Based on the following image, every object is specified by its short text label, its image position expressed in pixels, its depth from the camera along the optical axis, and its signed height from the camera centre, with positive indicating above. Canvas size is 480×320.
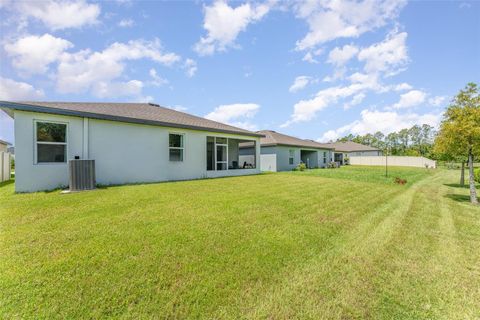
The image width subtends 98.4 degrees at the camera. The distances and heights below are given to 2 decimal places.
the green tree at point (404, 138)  61.00 +6.06
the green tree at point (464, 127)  7.39 +1.12
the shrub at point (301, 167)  21.48 -0.82
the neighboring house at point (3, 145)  18.06 +1.61
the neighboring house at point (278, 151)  21.16 +0.91
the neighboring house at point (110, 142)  7.58 +0.89
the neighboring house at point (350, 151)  39.53 +1.62
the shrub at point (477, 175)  14.07 -1.21
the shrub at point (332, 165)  28.73 -0.85
